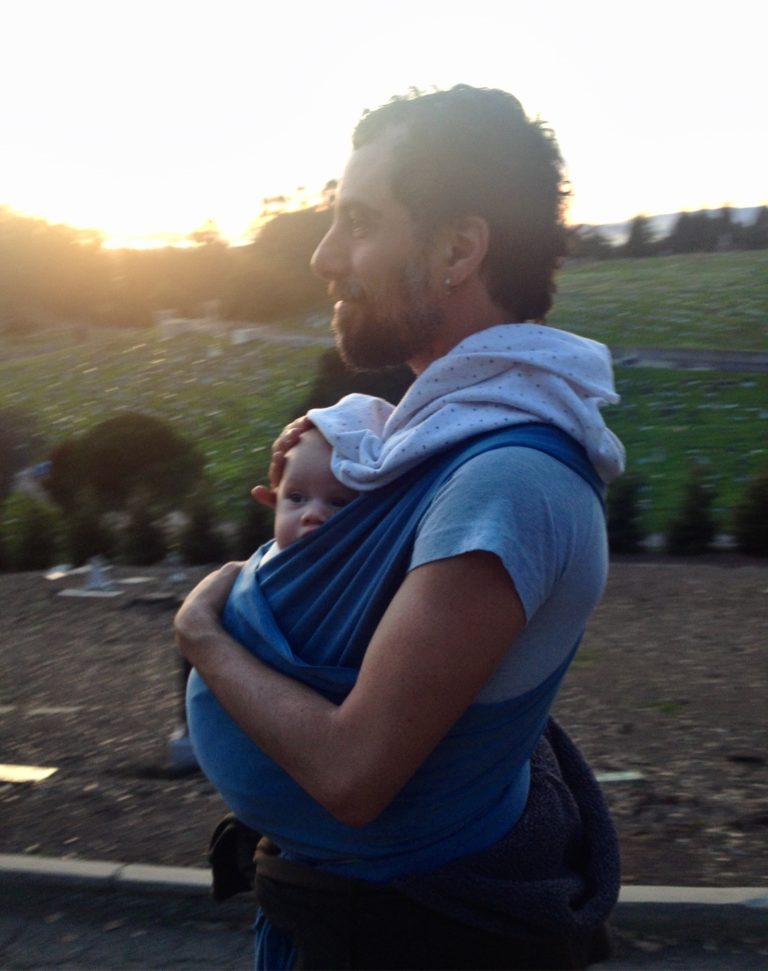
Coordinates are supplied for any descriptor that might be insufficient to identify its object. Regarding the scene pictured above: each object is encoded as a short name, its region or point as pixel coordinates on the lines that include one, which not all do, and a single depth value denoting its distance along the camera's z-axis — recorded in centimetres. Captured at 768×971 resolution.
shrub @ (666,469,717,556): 1074
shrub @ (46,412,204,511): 1553
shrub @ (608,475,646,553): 1080
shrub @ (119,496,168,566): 1161
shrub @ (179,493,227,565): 1125
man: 144
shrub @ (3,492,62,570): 1216
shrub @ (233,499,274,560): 1102
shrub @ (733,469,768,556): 1048
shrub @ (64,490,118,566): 1195
